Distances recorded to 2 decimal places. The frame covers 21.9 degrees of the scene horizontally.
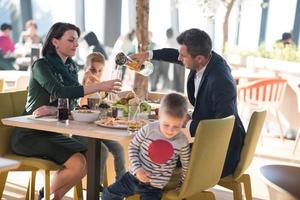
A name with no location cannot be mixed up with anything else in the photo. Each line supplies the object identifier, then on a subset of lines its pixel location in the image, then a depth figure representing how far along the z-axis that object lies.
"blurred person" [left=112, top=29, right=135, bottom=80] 9.84
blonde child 5.86
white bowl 3.97
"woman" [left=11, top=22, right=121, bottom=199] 4.18
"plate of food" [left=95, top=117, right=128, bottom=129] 3.77
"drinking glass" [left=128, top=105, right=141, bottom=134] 3.98
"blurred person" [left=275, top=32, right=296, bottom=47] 9.10
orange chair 8.26
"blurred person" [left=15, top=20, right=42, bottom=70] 10.75
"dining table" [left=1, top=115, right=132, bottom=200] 3.58
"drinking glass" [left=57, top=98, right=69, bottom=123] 3.98
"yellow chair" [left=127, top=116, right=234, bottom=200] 3.37
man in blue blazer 3.87
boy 3.44
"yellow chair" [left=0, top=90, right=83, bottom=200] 4.18
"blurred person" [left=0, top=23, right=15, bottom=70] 10.84
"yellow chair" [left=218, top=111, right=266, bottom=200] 4.02
